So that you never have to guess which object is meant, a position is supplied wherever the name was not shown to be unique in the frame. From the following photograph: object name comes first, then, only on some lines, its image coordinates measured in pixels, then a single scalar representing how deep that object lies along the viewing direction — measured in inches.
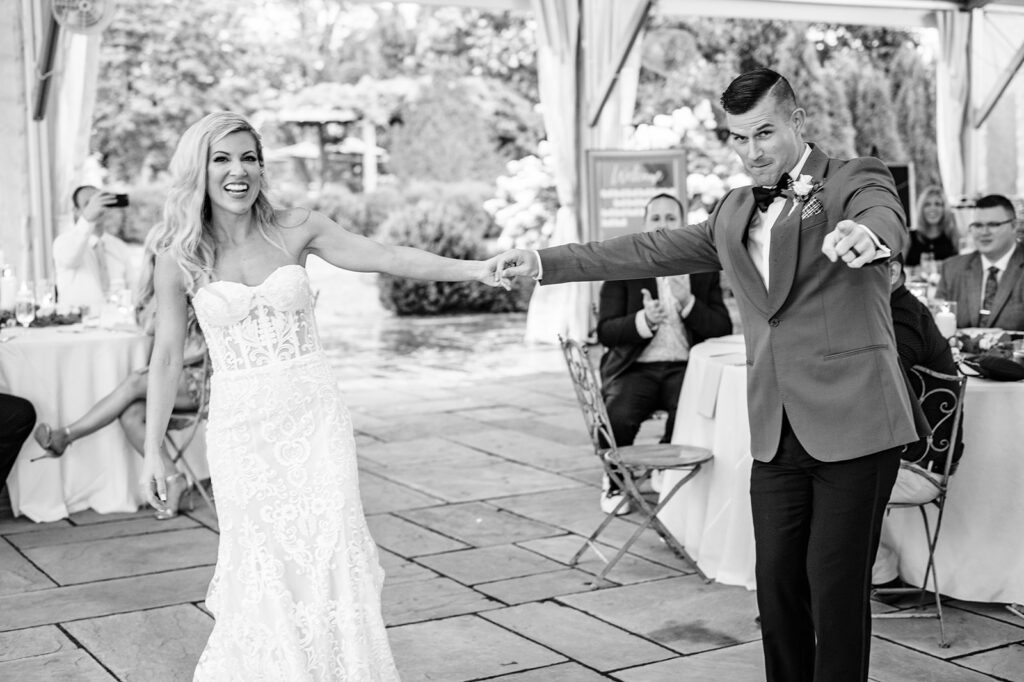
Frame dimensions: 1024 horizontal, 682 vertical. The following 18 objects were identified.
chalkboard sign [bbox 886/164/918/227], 483.2
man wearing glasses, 258.2
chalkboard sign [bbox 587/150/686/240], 417.4
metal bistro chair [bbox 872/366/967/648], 166.4
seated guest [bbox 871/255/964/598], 168.9
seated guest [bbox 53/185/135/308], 293.1
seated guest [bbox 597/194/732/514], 236.8
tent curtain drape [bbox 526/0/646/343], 440.1
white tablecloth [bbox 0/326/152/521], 236.7
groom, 113.0
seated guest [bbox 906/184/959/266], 414.9
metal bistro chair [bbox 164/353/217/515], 237.0
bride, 126.8
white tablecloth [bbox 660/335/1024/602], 175.3
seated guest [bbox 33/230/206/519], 233.6
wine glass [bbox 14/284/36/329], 255.8
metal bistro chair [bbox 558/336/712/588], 191.2
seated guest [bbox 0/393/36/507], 228.7
